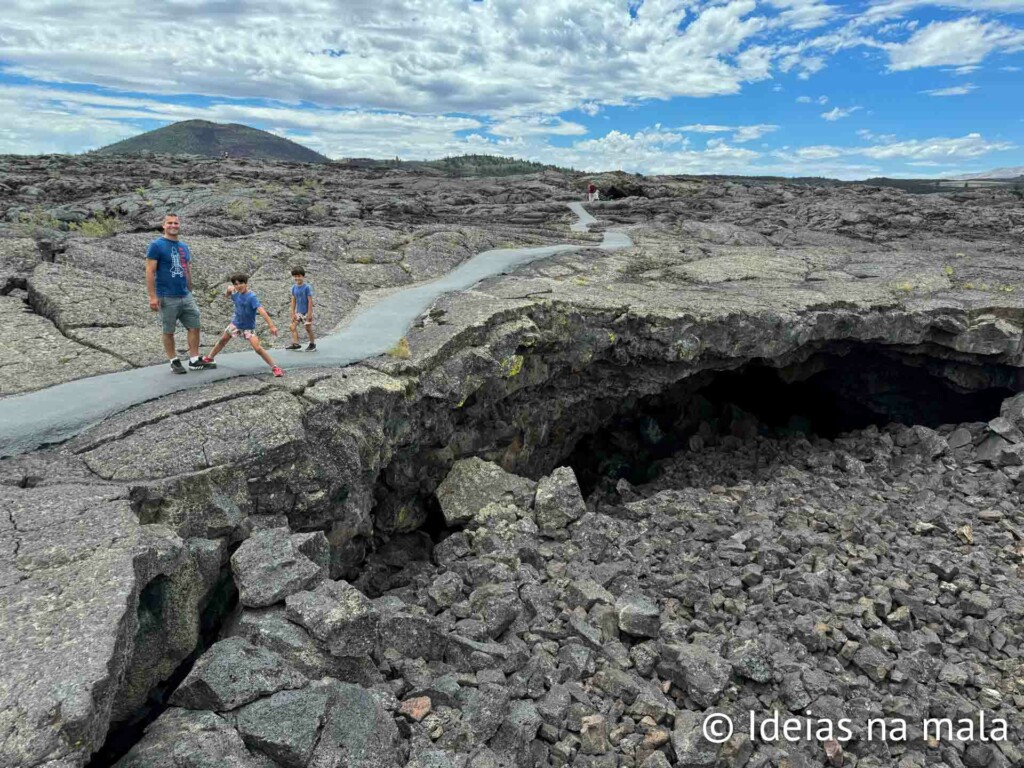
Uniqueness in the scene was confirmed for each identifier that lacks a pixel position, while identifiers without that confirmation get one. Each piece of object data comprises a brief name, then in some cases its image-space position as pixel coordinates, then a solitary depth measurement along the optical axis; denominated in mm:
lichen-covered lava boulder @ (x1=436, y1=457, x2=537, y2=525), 11367
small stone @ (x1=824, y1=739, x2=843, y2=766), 7383
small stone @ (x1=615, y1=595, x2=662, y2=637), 8680
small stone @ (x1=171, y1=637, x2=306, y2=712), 5375
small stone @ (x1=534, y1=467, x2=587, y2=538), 11070
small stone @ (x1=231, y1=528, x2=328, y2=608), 6449
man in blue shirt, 9086
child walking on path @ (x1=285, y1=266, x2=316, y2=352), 11211
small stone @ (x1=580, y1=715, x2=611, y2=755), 6871
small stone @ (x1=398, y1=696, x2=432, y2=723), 6402
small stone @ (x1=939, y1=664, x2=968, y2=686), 8734
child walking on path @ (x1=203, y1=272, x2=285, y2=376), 9672
